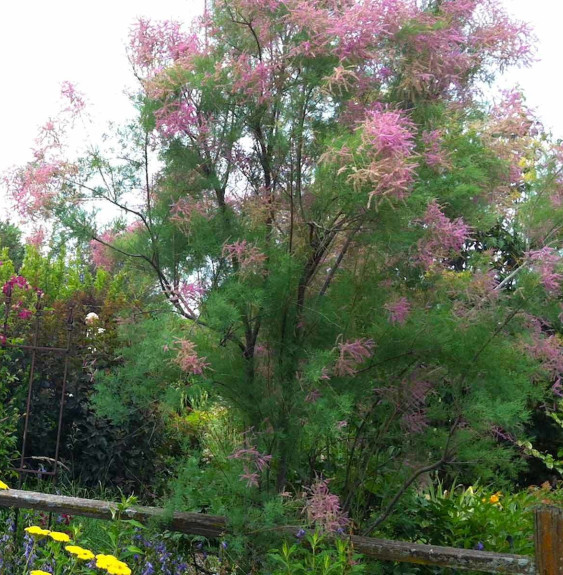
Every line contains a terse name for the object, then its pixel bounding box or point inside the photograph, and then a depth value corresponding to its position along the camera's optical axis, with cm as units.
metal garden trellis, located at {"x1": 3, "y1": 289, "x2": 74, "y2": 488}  586
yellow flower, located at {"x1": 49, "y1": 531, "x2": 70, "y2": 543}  326
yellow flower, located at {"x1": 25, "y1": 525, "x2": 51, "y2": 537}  328
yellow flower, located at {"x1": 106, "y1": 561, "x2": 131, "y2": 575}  303
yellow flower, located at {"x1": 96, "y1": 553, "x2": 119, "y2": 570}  299
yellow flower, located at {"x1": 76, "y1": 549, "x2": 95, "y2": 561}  321
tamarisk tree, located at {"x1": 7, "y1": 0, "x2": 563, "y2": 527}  392
